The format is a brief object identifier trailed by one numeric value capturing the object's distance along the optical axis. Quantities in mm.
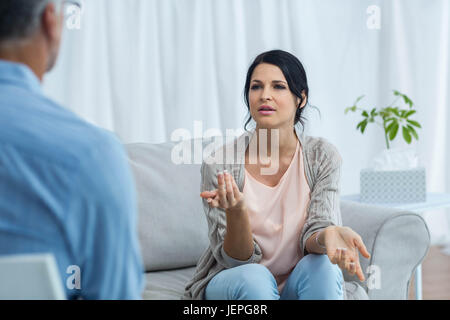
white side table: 3976
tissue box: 4051
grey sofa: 3427
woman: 3139
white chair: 1861
